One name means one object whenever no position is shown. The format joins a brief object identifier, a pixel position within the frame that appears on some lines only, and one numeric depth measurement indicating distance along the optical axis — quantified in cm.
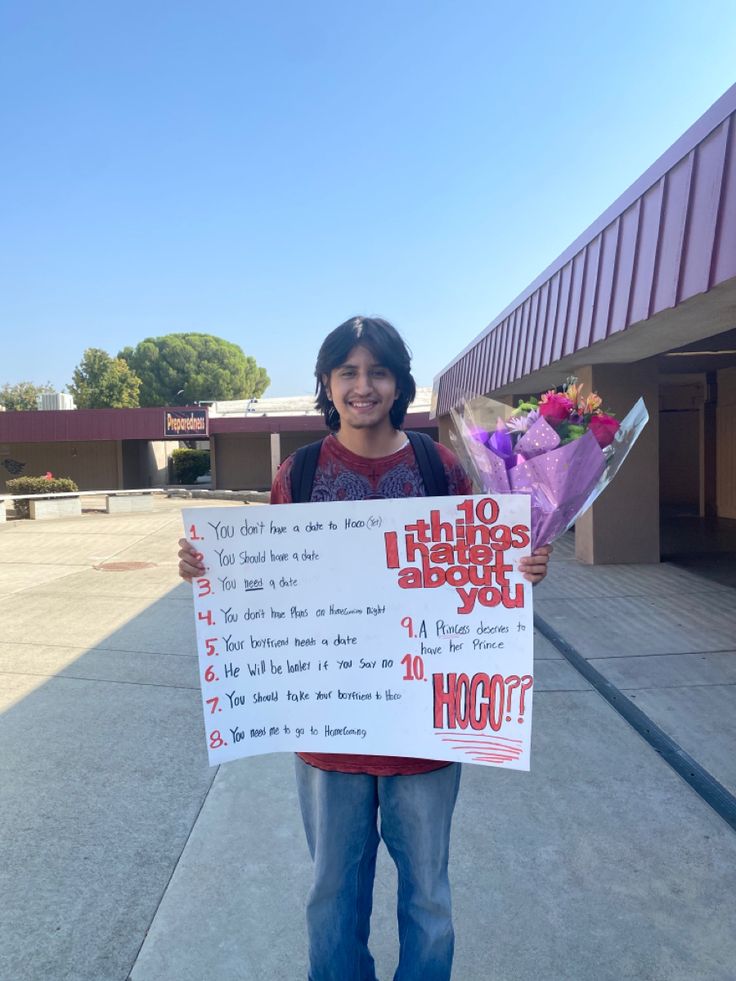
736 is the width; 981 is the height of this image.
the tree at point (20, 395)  6062
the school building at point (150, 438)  2627
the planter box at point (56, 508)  1675
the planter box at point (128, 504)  1833
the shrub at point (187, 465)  3422
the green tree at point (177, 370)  5578
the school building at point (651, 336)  402
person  166
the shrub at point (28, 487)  1733
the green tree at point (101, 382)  4569
